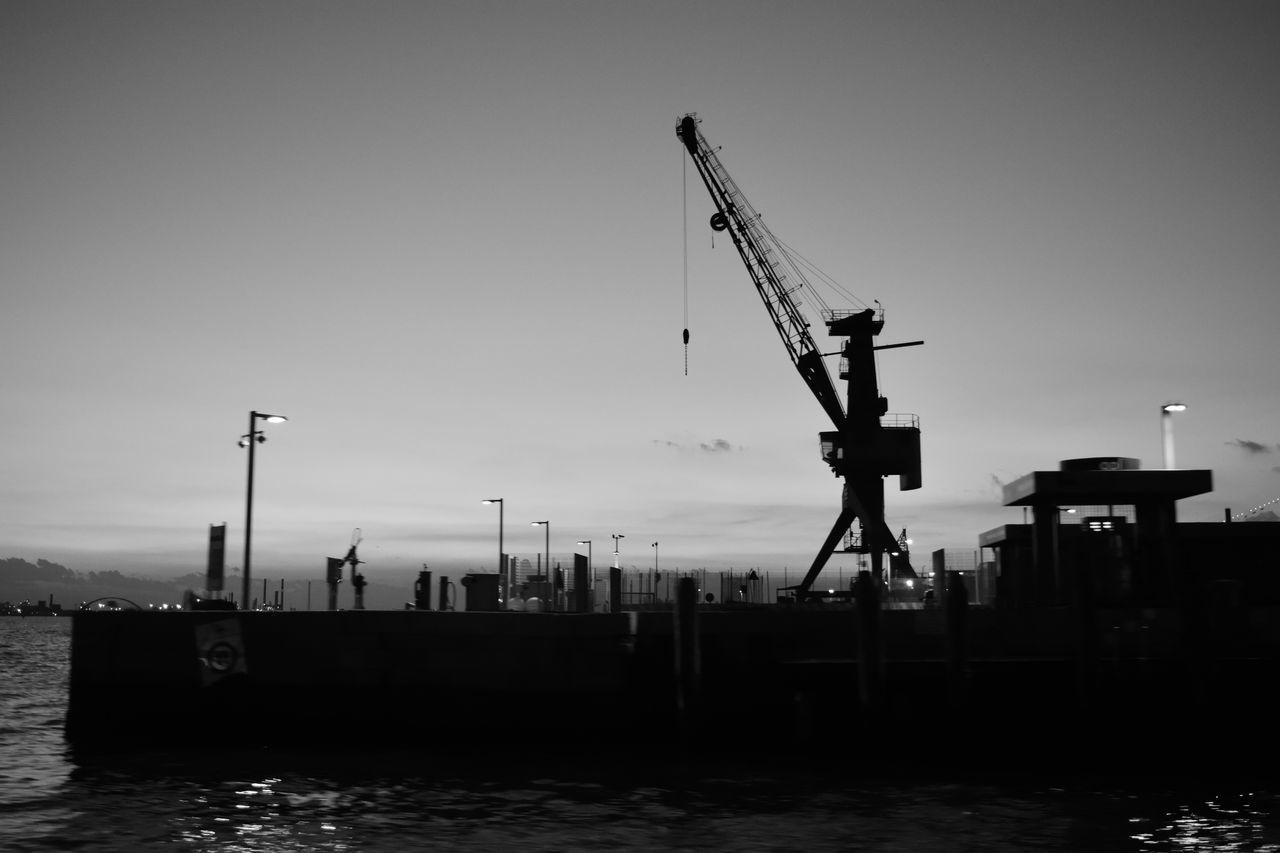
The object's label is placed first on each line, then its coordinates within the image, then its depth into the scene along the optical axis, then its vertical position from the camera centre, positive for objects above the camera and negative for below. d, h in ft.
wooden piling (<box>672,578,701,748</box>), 76.84 -3.83
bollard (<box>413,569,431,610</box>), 125.70 +1.36
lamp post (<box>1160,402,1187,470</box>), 107.24 +15.76
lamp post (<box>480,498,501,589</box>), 206.96 +7.34
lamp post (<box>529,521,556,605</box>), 197.88 +2.30
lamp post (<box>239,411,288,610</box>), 112.57 +15.24
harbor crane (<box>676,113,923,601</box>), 215.31 +28.30
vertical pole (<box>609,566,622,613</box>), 151.74 +1.70
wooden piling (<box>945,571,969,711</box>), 73.61 -2.55
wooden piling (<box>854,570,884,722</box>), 73.56 -3.30
